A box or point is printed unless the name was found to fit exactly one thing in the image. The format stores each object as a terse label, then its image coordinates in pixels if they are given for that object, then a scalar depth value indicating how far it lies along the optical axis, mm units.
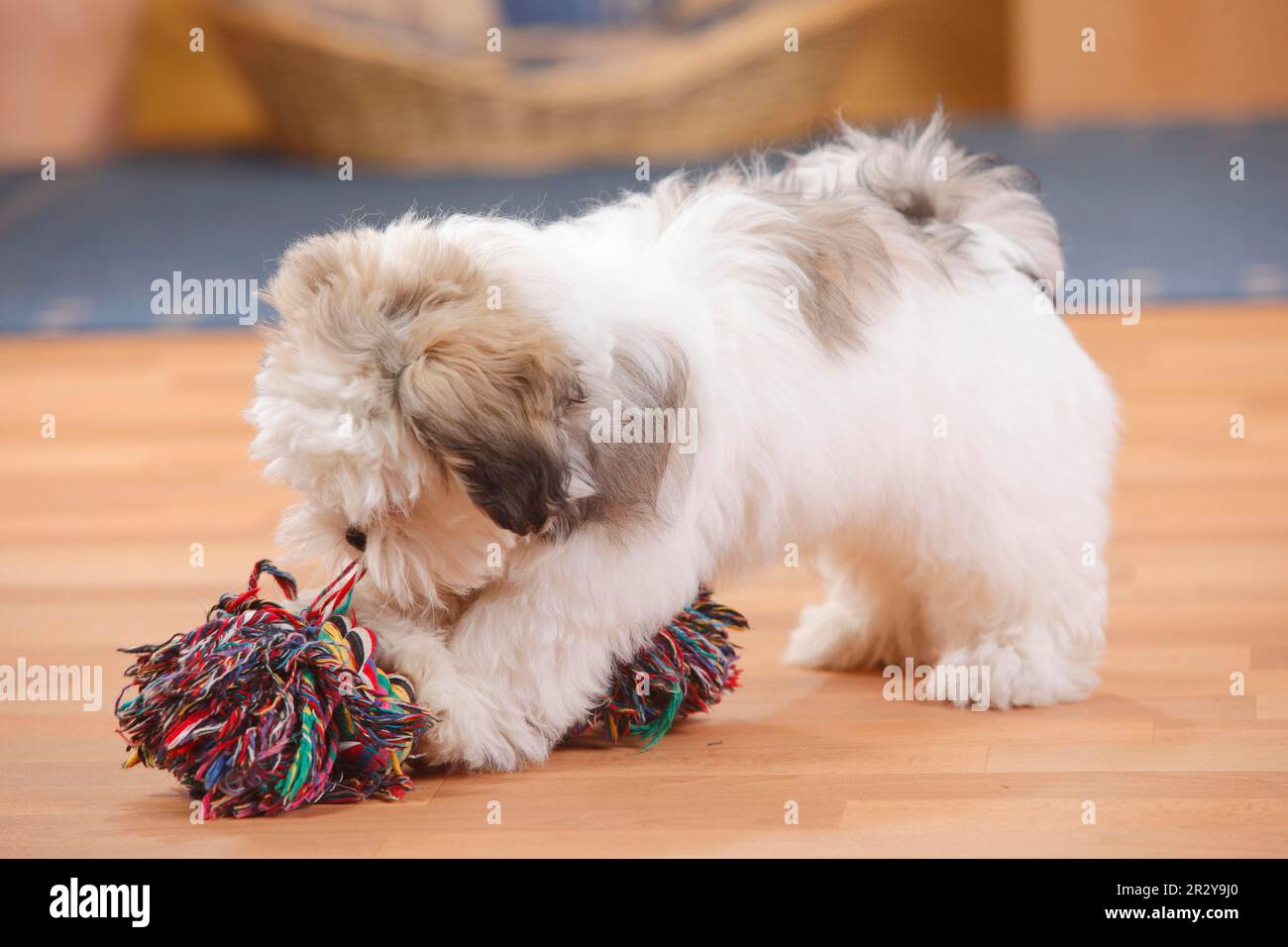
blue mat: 3618
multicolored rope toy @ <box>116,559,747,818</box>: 1899
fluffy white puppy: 1857
